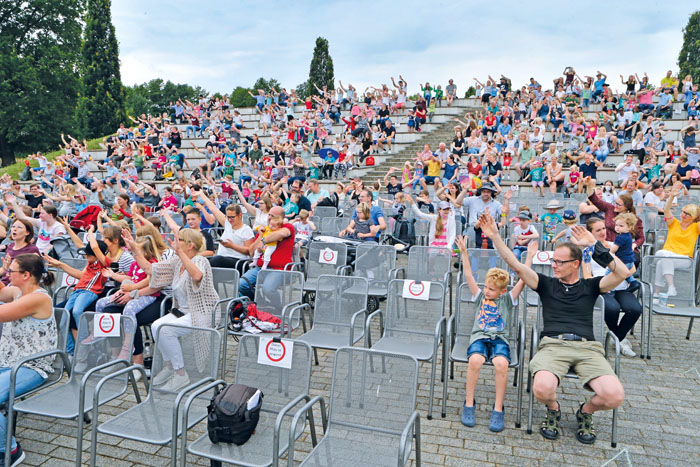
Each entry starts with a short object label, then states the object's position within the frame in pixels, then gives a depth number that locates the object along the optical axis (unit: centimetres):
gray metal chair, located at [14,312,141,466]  346
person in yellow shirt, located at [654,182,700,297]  631
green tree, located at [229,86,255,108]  7814
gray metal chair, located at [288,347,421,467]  301
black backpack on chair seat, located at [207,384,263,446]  306
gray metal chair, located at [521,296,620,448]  385
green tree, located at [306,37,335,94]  5188
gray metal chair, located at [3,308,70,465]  352
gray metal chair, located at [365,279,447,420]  448
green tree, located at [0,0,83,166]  3372
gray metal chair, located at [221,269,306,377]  534
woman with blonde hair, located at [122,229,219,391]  470
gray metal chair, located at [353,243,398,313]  636
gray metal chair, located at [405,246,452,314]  622
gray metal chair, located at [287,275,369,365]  489
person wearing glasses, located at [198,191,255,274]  676
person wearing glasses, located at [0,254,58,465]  389
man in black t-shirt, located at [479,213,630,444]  370
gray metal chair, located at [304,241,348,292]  647
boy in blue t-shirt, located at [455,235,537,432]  397
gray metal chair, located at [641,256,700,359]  526
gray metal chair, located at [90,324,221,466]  315
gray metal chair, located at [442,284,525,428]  408
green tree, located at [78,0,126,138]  3425
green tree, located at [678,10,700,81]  5709
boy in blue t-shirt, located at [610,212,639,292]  560
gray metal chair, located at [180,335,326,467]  294
